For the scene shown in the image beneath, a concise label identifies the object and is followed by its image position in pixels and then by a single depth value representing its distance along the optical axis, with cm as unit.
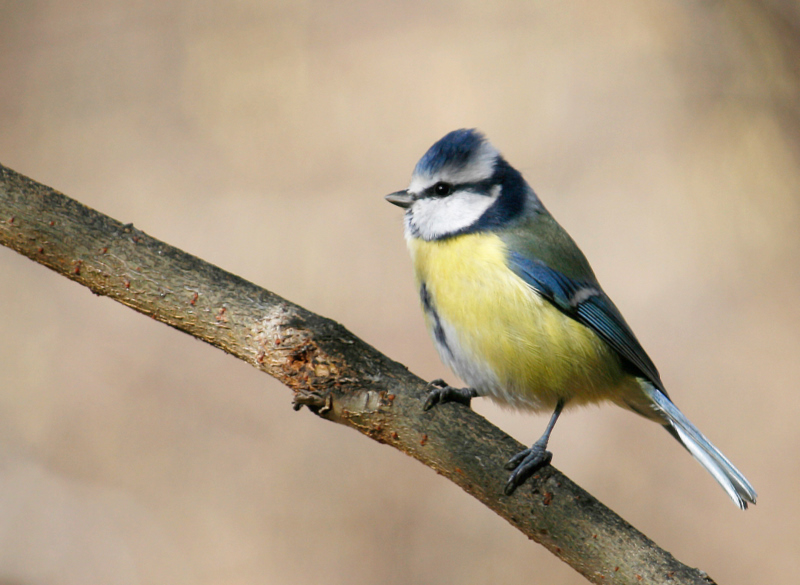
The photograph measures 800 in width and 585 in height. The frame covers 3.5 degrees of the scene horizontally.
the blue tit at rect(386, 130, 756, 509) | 266
